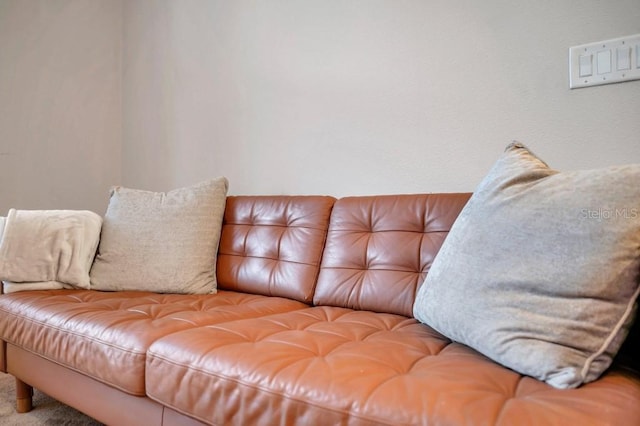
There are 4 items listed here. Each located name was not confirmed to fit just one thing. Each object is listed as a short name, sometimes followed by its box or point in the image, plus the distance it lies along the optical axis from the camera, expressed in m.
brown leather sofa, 0.67
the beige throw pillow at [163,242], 1.61
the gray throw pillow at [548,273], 0.72
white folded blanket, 1.53
